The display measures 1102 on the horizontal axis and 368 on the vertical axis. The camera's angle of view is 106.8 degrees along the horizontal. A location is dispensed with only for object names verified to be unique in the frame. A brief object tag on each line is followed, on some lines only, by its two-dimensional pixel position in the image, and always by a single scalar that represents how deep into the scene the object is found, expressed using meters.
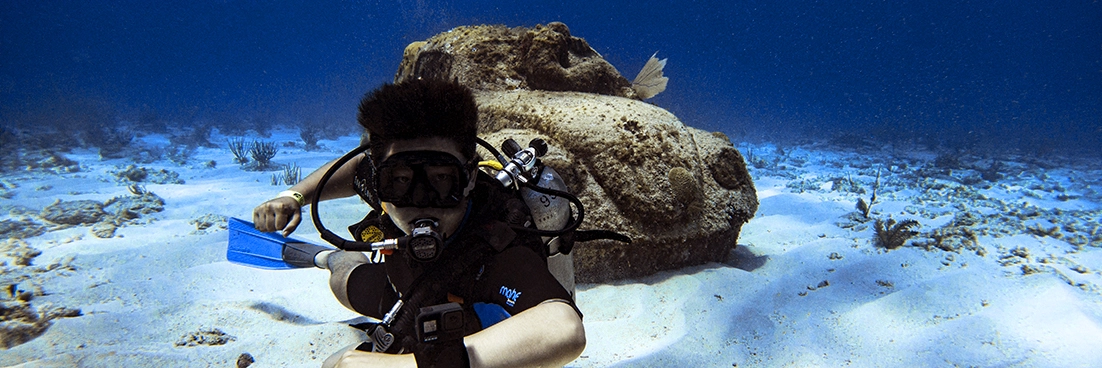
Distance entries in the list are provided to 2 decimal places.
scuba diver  1.23
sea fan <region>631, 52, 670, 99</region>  5.95
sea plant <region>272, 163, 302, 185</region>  7.89
